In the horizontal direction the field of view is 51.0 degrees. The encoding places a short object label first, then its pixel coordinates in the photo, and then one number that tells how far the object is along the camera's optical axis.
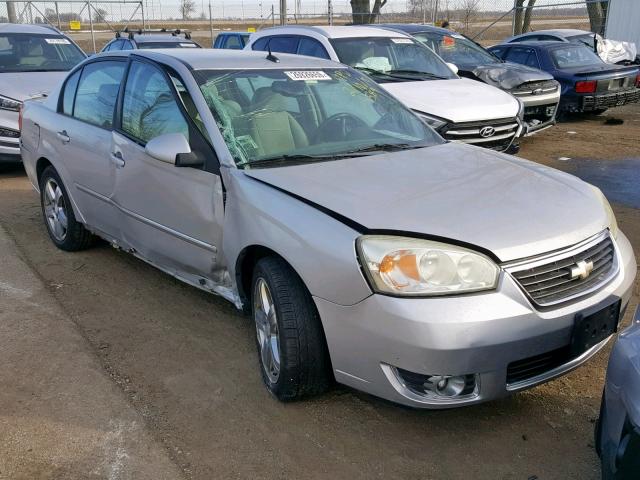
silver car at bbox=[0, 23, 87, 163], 8.18
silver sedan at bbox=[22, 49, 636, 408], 2.68
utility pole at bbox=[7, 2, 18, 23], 20.40
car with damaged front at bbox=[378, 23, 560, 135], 9.77
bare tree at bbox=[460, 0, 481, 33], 23.74
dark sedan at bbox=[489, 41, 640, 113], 11.37
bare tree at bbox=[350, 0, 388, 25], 22.61
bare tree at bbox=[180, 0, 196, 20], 30.80
